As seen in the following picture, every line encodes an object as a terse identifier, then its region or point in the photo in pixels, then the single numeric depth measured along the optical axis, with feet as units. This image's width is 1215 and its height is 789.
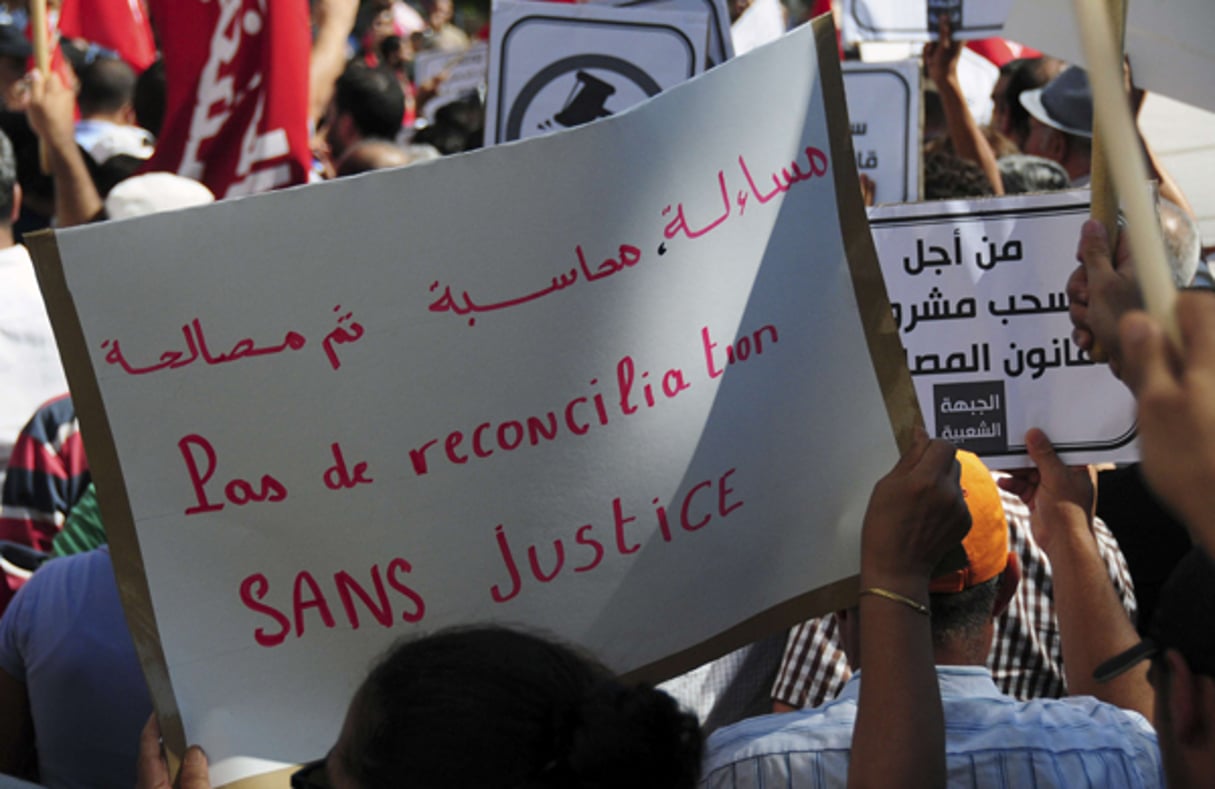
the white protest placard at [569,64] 13.37
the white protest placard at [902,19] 18.80
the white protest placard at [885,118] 15.46
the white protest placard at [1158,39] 9.30
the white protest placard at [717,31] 13.55
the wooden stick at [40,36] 15.21
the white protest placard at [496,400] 6.15
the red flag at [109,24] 20.04
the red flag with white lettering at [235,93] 13.98
